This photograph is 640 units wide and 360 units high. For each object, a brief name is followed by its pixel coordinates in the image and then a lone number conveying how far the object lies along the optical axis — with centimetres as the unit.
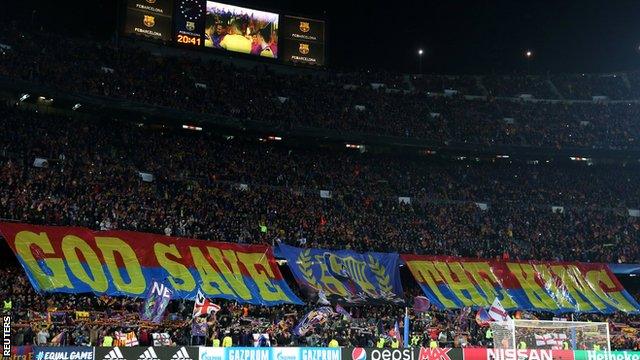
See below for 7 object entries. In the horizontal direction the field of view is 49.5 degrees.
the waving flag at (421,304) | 4050
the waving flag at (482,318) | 3459
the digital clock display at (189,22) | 5428
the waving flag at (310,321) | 3209
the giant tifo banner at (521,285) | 4466
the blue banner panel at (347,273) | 4119
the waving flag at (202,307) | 2747
